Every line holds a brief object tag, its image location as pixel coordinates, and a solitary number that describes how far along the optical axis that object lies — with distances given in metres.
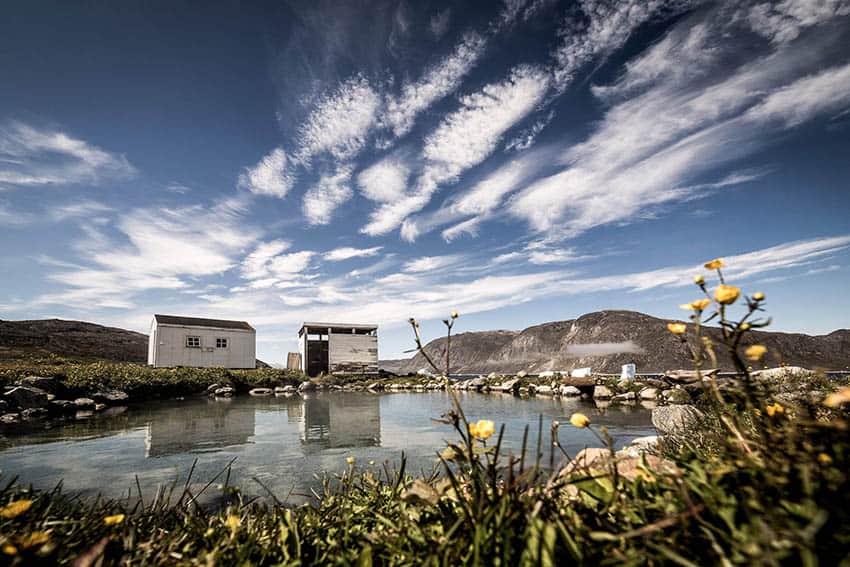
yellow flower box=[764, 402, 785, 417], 1.17
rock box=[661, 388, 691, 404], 9.84
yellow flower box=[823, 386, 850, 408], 0.84
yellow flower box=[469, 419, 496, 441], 1.19
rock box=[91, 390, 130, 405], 12.27
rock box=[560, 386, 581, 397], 15.22
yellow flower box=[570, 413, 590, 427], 1.28
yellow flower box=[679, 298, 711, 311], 1.27
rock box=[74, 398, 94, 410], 11.20
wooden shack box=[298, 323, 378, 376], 27.12
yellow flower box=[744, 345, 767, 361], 1.07
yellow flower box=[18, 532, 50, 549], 1.00
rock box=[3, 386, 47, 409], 9.83
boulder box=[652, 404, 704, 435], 5.42
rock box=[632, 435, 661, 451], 5.02
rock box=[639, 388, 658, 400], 12.63
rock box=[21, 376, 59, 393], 10.87
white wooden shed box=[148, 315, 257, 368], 23.23
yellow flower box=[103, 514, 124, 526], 1.19
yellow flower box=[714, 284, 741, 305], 1.08
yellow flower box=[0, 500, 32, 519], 1.07
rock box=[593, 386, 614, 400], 13.86
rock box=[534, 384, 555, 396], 16.61
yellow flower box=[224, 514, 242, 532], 1.36
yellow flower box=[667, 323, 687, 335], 1.31
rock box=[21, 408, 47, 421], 9.44
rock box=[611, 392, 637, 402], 13.19
